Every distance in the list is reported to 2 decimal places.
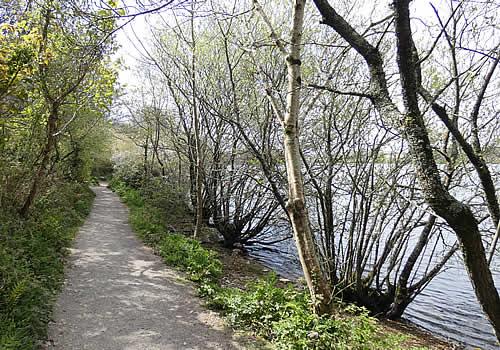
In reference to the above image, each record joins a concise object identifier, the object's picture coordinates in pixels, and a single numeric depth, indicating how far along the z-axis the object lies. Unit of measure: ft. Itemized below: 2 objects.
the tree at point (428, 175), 7.45
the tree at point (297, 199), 13.28
